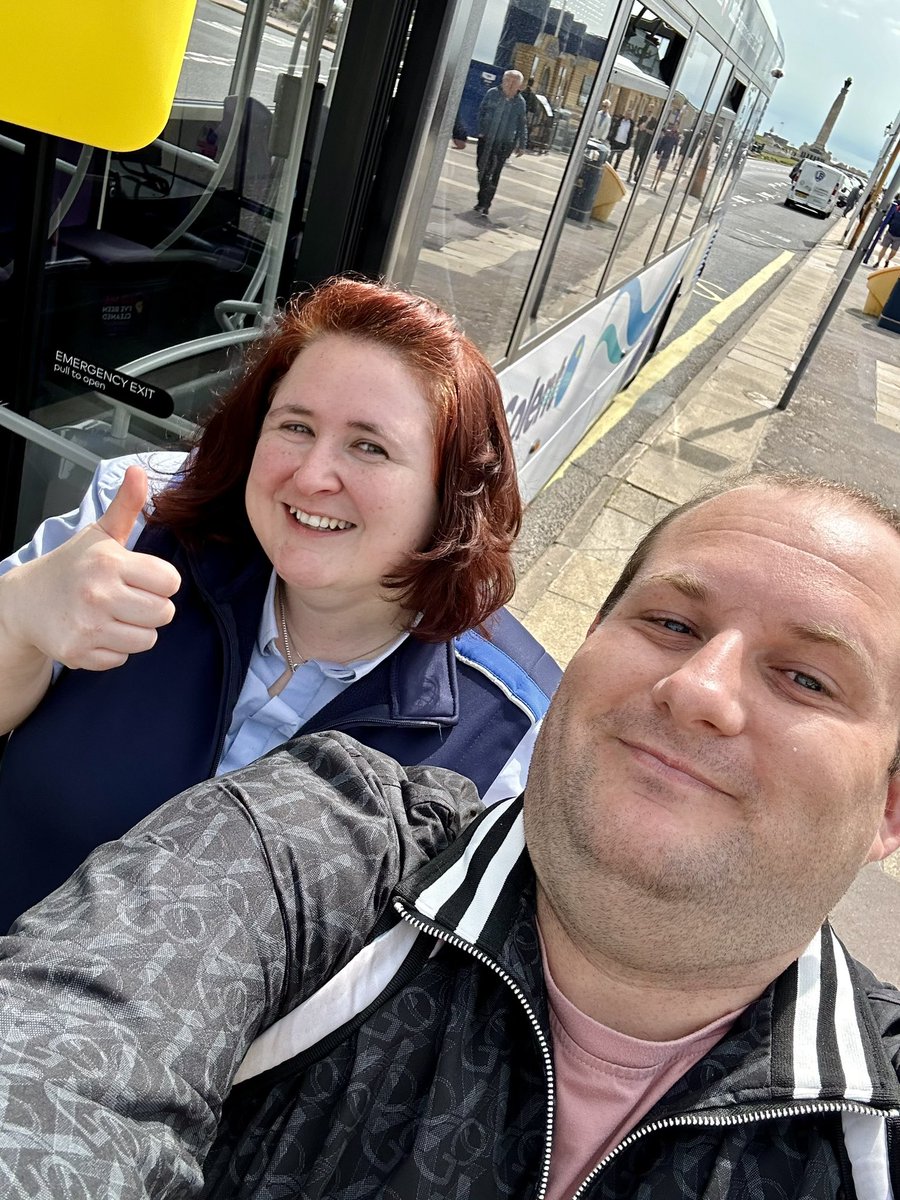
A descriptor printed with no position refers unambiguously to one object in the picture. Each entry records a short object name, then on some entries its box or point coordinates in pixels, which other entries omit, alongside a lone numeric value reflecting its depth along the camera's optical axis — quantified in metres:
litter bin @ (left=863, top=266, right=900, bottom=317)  17.66
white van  39.59
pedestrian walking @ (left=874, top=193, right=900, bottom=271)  25.31
